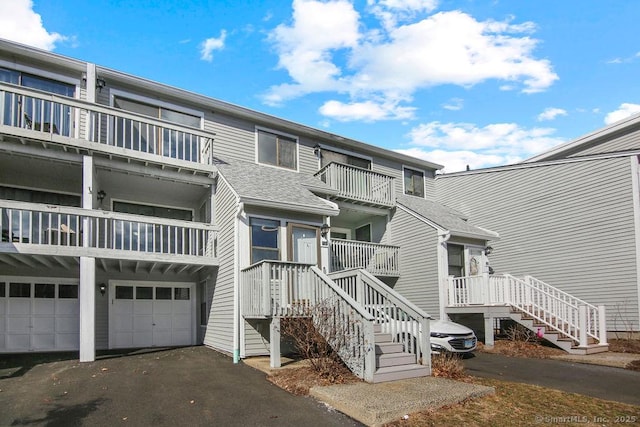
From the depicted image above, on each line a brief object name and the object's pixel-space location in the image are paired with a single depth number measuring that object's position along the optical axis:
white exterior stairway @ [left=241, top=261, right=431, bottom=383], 7.61
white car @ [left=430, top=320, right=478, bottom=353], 10.73
